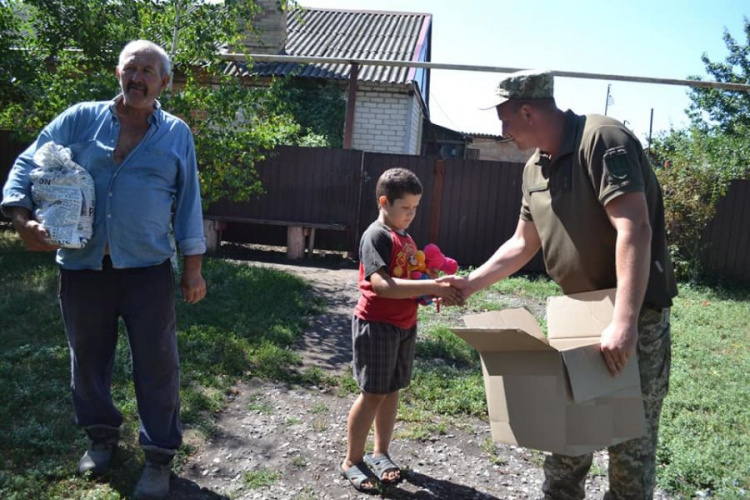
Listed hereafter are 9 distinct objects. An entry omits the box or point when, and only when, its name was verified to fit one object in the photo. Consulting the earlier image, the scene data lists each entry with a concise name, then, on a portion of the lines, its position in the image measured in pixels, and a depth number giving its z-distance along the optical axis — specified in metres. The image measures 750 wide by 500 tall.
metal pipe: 9.12
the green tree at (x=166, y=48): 7.39
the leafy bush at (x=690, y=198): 9.50
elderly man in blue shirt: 2.76
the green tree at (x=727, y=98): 25.55
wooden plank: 10.20
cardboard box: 2.00
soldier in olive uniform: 2.02
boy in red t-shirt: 2.88
